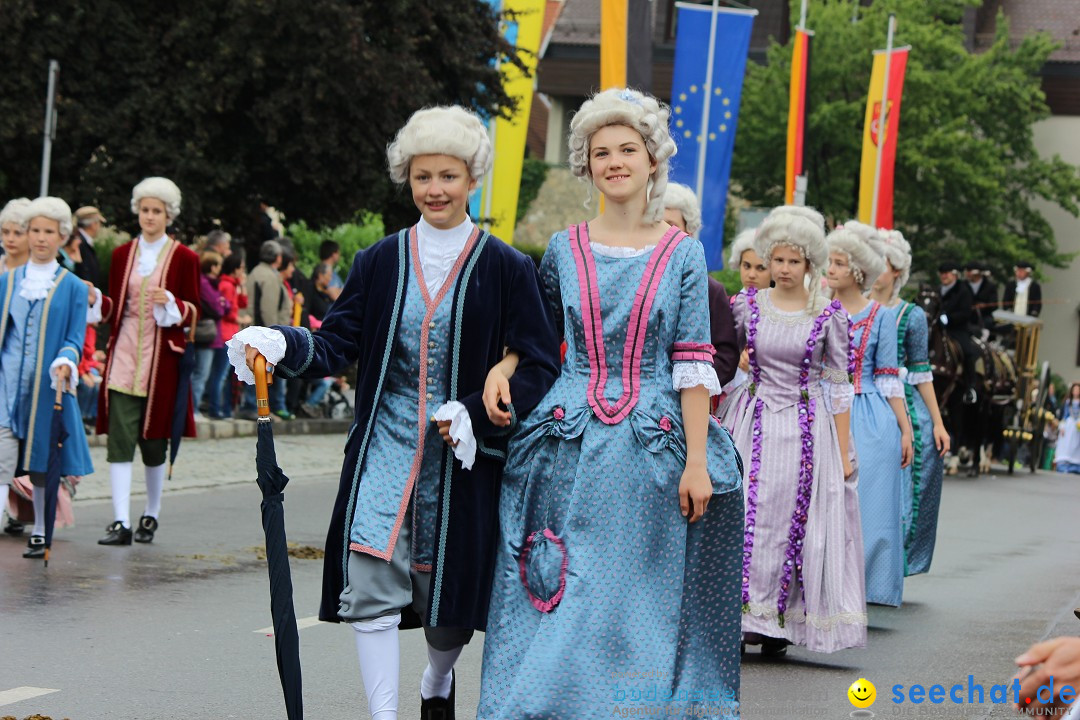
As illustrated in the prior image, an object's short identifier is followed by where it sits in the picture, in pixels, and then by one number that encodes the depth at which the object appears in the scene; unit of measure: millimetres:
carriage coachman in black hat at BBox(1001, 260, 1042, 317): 28672
